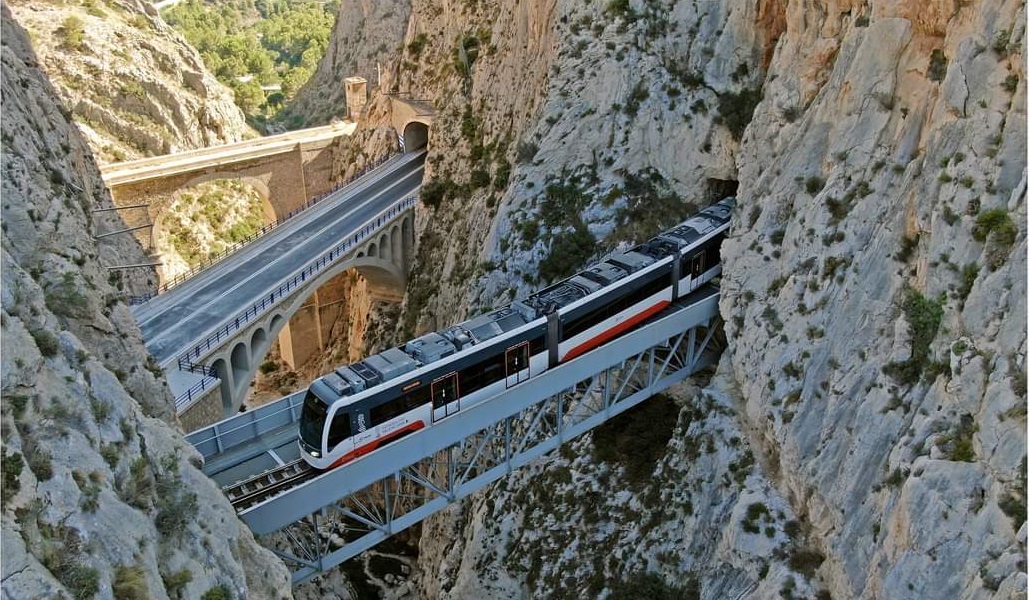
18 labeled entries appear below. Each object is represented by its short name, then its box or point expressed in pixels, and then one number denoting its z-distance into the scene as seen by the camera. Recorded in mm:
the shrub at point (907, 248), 21609
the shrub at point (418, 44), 54750
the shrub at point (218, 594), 15680
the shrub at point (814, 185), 24828
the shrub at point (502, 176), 37250
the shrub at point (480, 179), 39969
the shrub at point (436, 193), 43531
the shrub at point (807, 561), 21781
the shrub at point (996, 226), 18594
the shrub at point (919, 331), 20094
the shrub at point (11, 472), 12633
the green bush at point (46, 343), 15758
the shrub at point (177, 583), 15148
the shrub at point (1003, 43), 19844
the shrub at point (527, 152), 34344
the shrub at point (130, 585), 13562
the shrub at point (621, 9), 34094
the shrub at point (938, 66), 22016
